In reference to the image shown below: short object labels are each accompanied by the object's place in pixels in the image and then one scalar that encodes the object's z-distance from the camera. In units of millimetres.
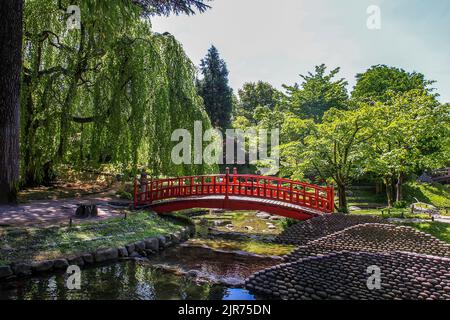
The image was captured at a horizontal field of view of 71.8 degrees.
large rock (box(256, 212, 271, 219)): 16594
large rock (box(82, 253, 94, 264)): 7477
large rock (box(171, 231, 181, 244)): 10389
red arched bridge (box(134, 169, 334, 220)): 10922
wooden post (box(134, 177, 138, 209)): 12476
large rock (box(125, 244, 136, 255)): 8516
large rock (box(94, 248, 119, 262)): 7754
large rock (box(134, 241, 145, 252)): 8781
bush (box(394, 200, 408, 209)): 15348
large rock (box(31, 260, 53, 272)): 6573
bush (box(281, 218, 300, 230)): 12445
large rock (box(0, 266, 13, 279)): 6154
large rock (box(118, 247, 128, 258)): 8273
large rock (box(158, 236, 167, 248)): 9656
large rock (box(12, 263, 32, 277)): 6321
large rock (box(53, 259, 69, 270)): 6859
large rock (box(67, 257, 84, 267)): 7173
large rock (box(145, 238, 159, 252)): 9133
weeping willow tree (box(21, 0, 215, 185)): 10797
